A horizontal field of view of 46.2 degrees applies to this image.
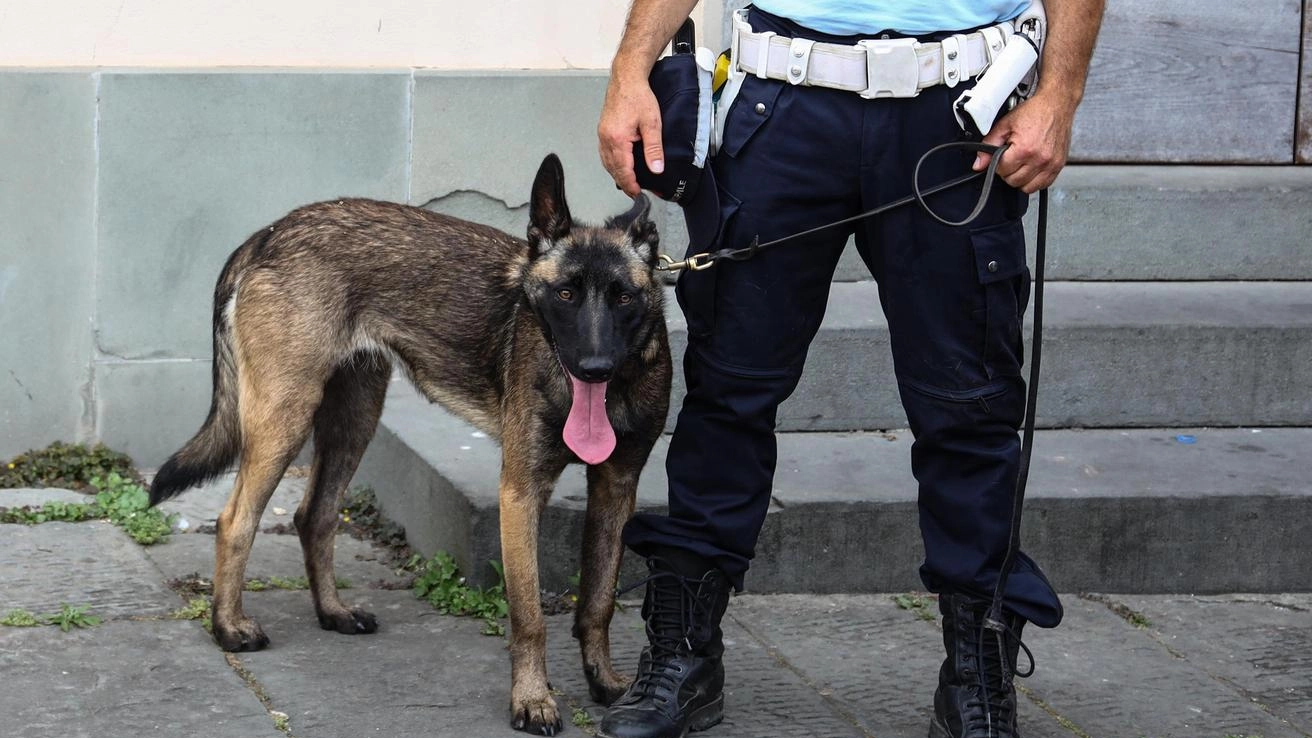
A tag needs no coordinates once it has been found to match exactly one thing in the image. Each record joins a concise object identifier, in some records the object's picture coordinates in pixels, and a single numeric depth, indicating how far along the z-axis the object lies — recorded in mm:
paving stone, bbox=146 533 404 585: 4465
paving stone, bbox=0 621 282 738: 3334
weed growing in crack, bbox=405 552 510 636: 4113
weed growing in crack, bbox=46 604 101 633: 3874
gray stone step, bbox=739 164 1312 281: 5512
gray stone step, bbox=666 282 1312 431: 5027
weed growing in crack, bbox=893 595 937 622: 4246
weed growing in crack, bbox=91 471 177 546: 4684
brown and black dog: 3391
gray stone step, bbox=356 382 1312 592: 4316
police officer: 3107
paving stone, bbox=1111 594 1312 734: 3842
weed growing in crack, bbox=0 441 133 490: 5102
